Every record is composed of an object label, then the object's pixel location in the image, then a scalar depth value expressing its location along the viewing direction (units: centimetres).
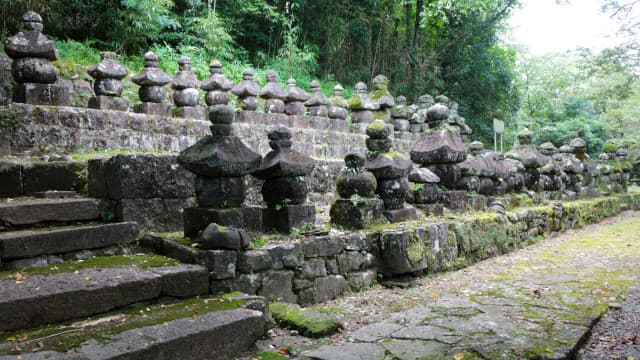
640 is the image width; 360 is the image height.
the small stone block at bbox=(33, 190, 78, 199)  475
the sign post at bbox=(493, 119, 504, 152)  1688
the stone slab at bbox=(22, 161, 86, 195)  494
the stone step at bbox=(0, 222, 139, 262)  377
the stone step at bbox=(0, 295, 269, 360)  278
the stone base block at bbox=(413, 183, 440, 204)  732
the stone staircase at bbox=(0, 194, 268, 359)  295
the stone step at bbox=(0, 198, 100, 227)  413
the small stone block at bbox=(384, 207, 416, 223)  643
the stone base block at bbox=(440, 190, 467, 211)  792
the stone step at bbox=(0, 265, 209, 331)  307
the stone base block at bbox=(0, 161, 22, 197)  476
